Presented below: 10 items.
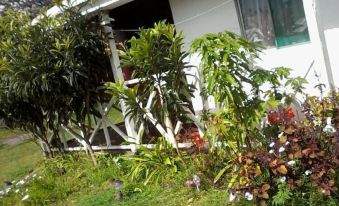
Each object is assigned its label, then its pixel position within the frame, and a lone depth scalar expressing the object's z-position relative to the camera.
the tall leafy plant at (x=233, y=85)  4.56
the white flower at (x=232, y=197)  4.39
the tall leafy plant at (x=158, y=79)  5.83
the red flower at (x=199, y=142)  5.97
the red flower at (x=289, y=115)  4.46
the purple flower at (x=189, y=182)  5.44
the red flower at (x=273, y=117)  4.82
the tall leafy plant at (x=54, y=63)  6.95
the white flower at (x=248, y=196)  4.14
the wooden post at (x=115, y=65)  7.59
